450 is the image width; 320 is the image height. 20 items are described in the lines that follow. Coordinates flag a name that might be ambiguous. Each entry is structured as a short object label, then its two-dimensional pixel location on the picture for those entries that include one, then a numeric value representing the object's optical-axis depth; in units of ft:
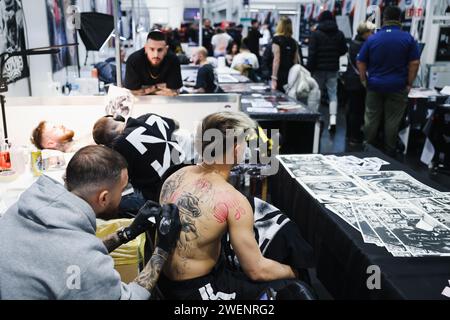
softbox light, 10.46
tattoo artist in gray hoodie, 3.53
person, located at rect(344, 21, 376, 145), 17.75
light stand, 8.19
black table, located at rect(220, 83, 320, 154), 13.14
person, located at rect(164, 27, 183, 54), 27.96
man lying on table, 8.69
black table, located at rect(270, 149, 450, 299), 4.65
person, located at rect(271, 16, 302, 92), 17.85
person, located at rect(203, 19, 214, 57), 34.55
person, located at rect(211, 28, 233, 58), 30.37
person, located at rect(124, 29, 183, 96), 11.97
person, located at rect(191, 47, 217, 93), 17.97
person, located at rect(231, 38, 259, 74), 24.07
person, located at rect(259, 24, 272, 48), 37.55
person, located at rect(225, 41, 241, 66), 28.32
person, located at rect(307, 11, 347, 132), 19.51
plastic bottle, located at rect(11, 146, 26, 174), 7.67
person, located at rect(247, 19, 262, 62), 29.30
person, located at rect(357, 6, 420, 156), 14.23
